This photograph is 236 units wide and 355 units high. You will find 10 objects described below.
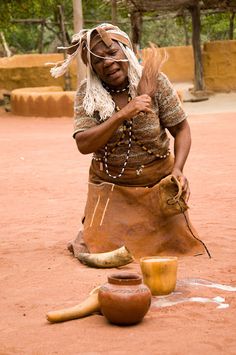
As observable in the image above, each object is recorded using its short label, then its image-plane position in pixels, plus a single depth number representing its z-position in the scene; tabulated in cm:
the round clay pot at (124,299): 371
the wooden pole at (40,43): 2989
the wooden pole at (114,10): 2166
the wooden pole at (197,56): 2253
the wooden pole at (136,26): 2220
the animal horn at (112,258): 500
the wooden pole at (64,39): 2270
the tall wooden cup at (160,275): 426
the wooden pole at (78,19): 1784
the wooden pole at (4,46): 3130
